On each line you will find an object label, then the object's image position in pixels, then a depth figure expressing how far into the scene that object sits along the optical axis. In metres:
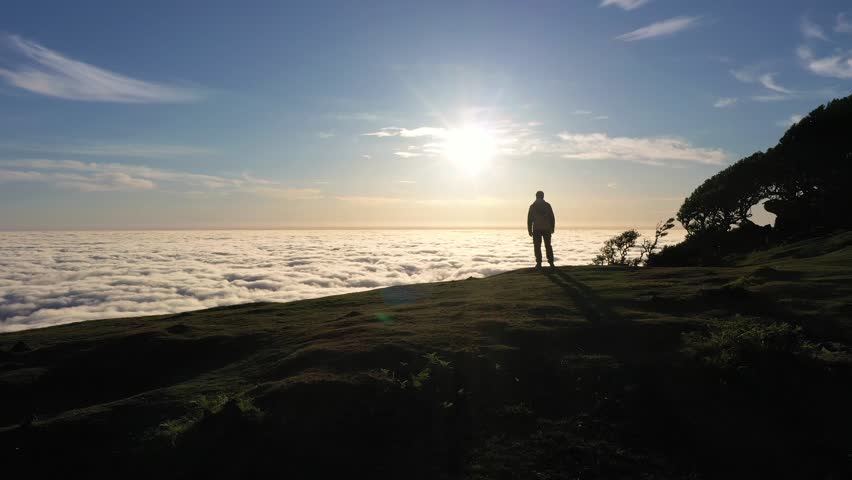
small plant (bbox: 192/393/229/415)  8.04
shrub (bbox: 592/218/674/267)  45.41
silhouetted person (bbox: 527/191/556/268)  24.38
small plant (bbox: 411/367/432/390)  8.76
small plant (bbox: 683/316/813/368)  8.79
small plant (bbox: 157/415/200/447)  7.78
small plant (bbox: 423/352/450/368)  9.68
